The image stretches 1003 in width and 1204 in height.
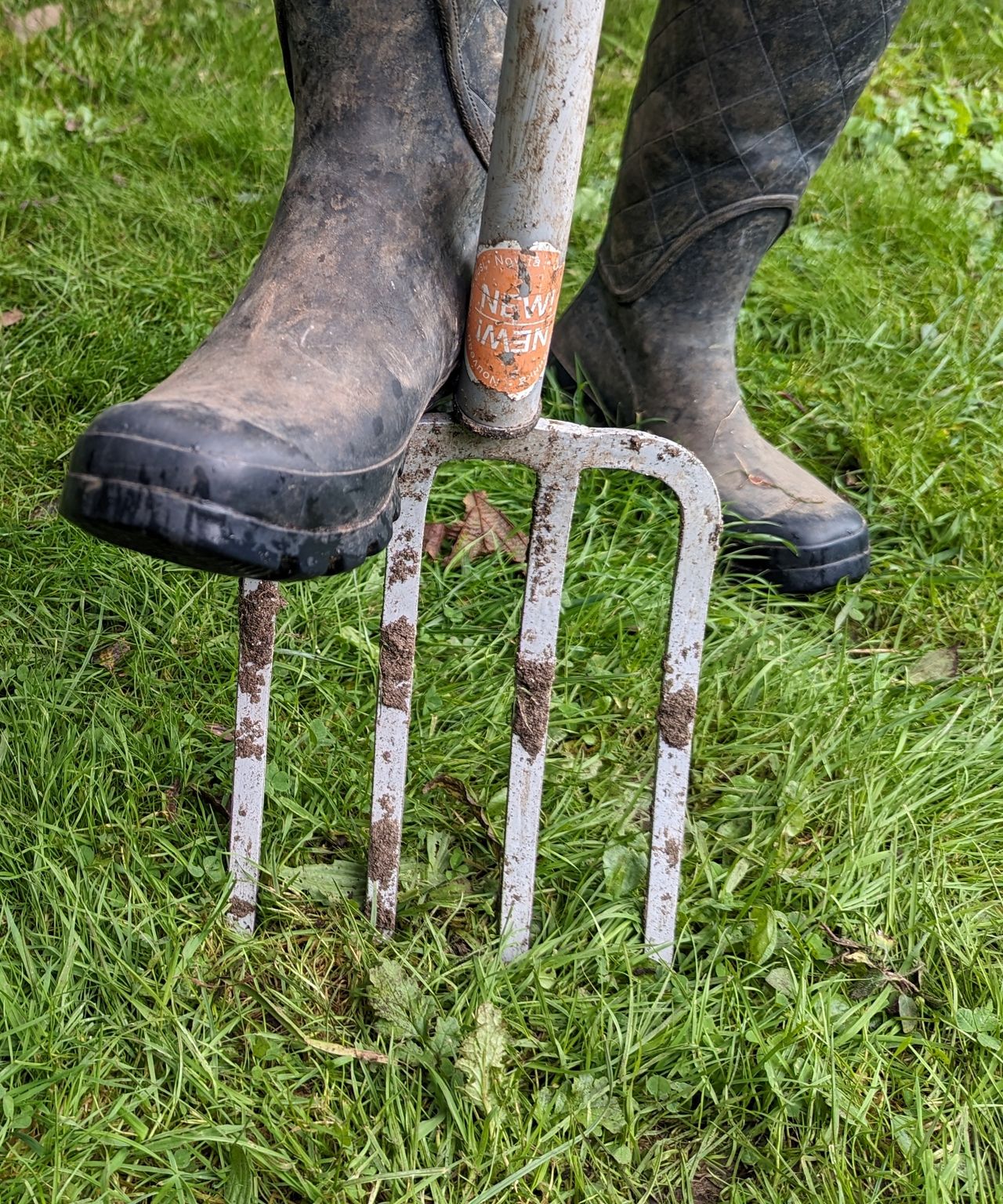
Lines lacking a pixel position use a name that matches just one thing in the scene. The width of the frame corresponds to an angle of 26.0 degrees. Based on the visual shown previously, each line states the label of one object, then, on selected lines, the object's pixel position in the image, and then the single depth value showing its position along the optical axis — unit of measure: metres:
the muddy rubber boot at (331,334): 0.78
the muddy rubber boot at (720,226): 1.03
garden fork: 0.86
